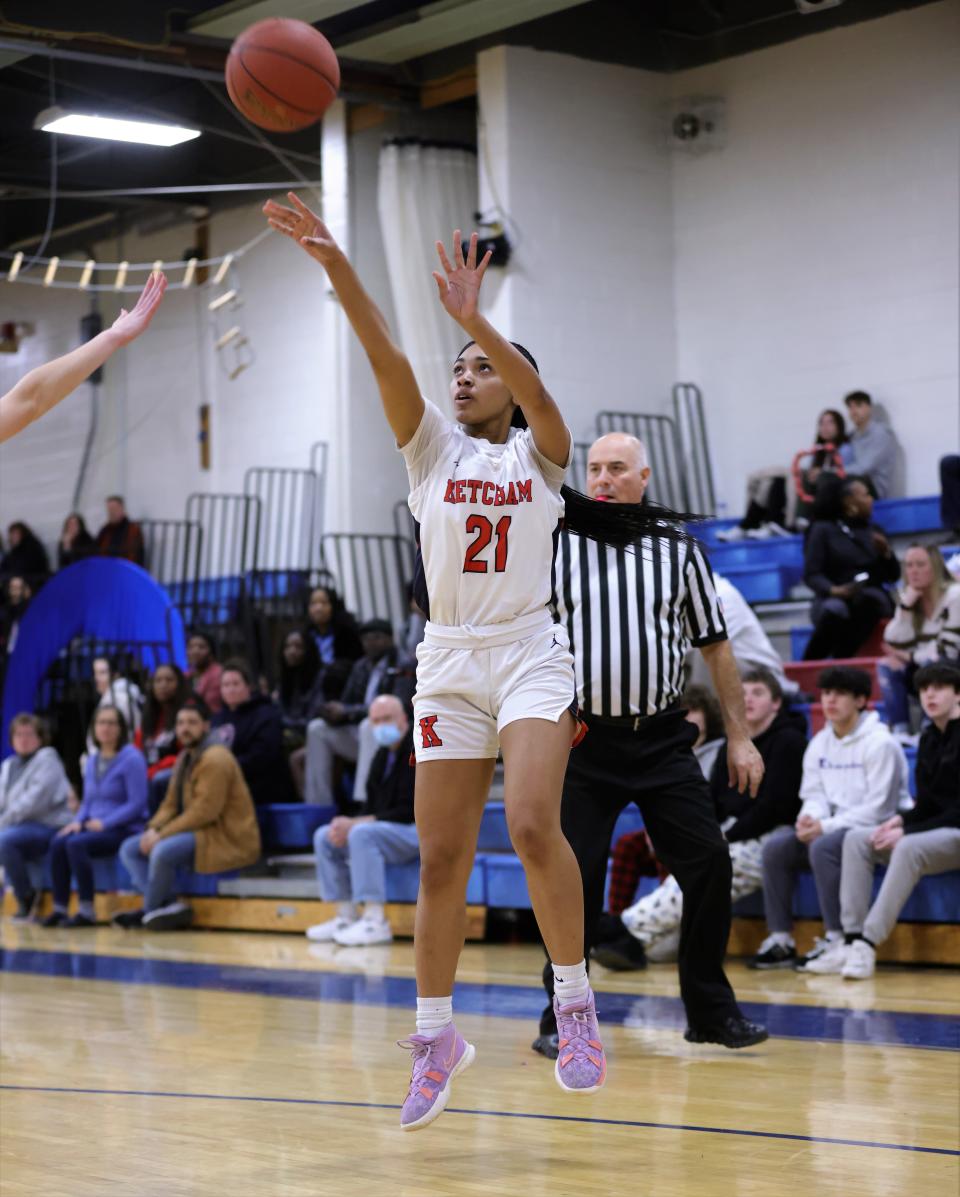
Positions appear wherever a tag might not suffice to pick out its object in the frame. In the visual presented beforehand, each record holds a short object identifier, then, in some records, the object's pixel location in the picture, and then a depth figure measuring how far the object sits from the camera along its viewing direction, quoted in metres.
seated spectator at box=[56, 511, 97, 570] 16.25
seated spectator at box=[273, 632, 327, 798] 11.54
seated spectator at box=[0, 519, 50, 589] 16.59
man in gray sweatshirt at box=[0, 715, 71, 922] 11.55
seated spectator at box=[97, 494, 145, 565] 16.19
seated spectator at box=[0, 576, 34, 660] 14.55
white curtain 13.13
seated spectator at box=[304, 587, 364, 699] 11.91
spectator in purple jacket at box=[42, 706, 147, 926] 11.05
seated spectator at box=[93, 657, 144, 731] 12.18
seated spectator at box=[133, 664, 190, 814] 11.46
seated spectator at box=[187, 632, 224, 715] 11.87
